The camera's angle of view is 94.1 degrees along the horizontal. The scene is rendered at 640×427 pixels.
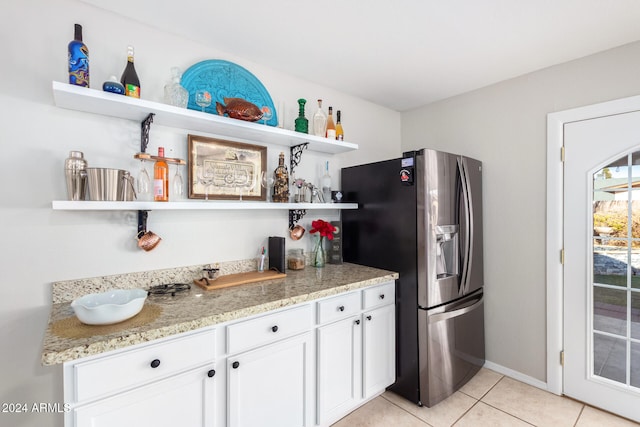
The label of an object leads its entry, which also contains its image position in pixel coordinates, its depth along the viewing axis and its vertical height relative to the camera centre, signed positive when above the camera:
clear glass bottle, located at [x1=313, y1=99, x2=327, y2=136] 2.32 +0.70
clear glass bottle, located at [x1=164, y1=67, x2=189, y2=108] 1.64 +0.67
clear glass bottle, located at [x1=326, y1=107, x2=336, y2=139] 2.30 +0.67
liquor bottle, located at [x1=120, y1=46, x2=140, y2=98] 1.52 +0.71
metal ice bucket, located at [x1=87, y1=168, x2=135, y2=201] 1.40 +0.14
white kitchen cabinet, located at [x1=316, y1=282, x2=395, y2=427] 1.74 -0.89
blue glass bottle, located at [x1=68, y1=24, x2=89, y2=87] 1.34 +0.69
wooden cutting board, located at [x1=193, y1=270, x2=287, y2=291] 1.73 -0.42
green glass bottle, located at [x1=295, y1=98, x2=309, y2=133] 2.16 +0.66
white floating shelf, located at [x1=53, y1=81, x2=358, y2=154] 1.36 +0.52
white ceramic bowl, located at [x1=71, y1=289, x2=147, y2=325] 1.15 -0.39
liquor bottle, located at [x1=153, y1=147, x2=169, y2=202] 1.61 +0.18
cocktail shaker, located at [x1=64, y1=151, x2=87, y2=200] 1.39 +0.17
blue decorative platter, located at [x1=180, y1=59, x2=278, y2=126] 1.85 +0.85
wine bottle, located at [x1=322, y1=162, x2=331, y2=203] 2.46 +0.21
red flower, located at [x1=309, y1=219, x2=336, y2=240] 2.25 -0.13
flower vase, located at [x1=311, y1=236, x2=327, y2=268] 2.33 -0.34
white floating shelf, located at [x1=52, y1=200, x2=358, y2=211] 1.31 +0.04
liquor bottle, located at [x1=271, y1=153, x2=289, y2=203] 2.13 +0.19
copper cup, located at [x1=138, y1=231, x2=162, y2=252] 1.62 -0.15
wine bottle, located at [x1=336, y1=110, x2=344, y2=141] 2.37 +0.65
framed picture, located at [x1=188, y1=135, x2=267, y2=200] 1.86 +0.29
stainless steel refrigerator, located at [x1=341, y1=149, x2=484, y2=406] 2.03 -0.33
